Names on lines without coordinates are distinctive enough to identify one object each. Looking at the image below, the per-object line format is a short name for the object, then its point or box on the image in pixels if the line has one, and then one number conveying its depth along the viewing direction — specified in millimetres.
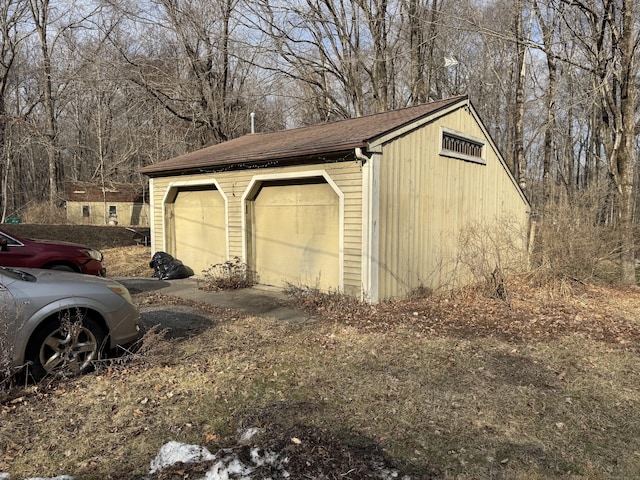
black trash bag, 10719
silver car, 3626
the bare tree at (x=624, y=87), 9688
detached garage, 7477
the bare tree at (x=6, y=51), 23812
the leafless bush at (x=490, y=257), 8148
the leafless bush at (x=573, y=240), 8555
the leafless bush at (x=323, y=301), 7172
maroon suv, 7238
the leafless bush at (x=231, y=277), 9188
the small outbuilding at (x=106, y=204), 26672
